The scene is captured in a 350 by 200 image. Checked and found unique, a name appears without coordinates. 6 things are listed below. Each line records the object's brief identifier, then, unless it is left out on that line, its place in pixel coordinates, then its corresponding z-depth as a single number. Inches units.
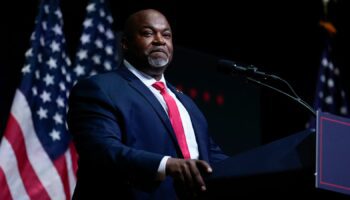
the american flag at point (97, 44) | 364.2
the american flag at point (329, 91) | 441.4
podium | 141.6
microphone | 191.5
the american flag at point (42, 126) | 311.7
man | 159.2
